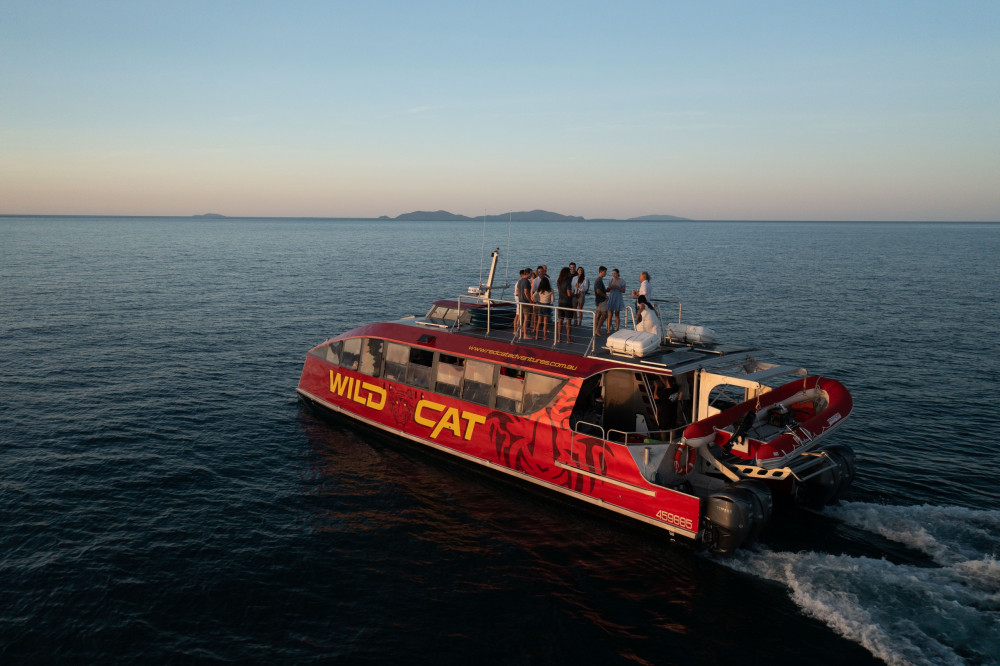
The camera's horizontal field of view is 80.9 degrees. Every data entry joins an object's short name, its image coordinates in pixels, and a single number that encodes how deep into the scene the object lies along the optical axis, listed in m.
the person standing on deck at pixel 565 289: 17.80
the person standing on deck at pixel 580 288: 17.95
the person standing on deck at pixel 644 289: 16.30
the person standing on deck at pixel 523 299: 17.43
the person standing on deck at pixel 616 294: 17.34
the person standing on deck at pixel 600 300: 17.12
